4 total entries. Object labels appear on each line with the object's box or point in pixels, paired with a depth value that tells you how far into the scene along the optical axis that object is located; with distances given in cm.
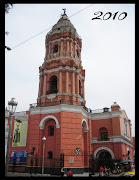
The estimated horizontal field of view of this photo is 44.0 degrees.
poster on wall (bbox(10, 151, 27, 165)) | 2130
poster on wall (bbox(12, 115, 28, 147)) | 2261
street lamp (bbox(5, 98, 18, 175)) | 1370
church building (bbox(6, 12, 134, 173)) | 2011
